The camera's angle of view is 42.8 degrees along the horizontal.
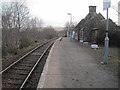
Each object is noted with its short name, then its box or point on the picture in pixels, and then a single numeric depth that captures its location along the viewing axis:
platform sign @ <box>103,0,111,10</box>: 9.31
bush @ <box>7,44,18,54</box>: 17.45
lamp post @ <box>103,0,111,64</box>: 9.33
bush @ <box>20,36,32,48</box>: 25.11
